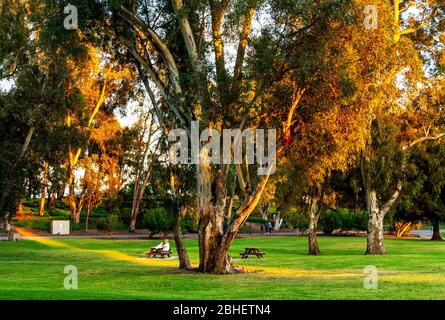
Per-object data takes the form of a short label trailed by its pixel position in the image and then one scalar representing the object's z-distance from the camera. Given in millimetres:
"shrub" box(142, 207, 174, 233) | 58312
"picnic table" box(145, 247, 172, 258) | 35025
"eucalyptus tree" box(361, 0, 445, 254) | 36812
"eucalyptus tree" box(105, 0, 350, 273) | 23734
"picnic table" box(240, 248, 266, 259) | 35888
